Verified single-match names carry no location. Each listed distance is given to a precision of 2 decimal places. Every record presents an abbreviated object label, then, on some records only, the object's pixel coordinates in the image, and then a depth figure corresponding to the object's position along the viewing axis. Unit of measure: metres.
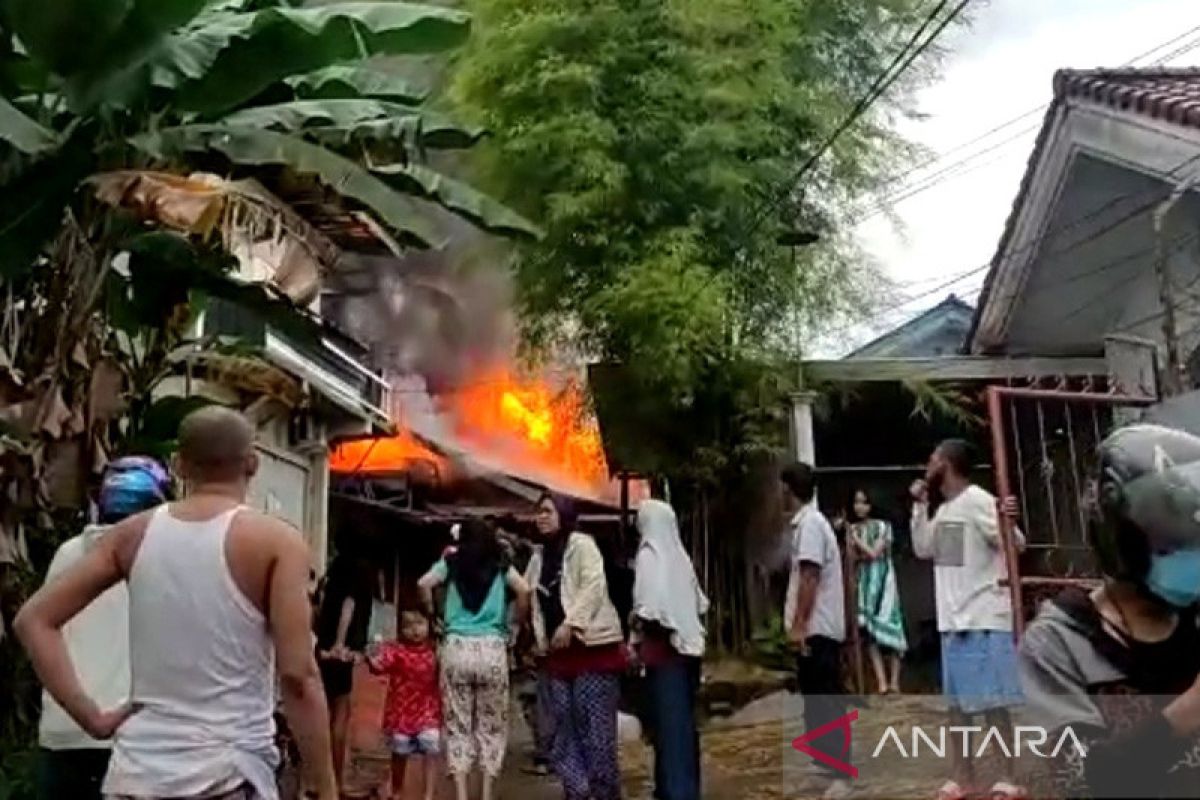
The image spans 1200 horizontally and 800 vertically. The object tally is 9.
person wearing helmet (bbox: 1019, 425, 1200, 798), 2.24
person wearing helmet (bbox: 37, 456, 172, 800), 4.21
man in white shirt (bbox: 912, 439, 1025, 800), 5.94
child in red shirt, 7.48
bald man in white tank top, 3.18
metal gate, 6.02
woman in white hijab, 6.57
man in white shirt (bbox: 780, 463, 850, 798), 6.98
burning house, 17.59
